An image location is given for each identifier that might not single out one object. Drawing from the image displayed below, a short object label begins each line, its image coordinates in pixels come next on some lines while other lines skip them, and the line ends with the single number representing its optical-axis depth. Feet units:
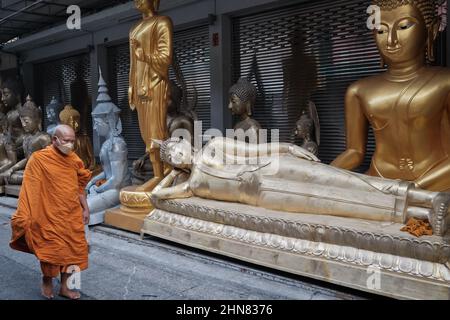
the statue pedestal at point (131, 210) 13.12
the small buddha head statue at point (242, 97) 14.71
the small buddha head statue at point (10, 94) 25.81
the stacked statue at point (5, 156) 21.27
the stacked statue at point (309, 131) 14.76
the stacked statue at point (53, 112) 24.02
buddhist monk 8.30
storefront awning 25.02
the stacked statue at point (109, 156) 14.66
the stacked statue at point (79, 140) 19.72
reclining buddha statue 8.46
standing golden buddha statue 13.53
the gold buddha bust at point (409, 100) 10.06
